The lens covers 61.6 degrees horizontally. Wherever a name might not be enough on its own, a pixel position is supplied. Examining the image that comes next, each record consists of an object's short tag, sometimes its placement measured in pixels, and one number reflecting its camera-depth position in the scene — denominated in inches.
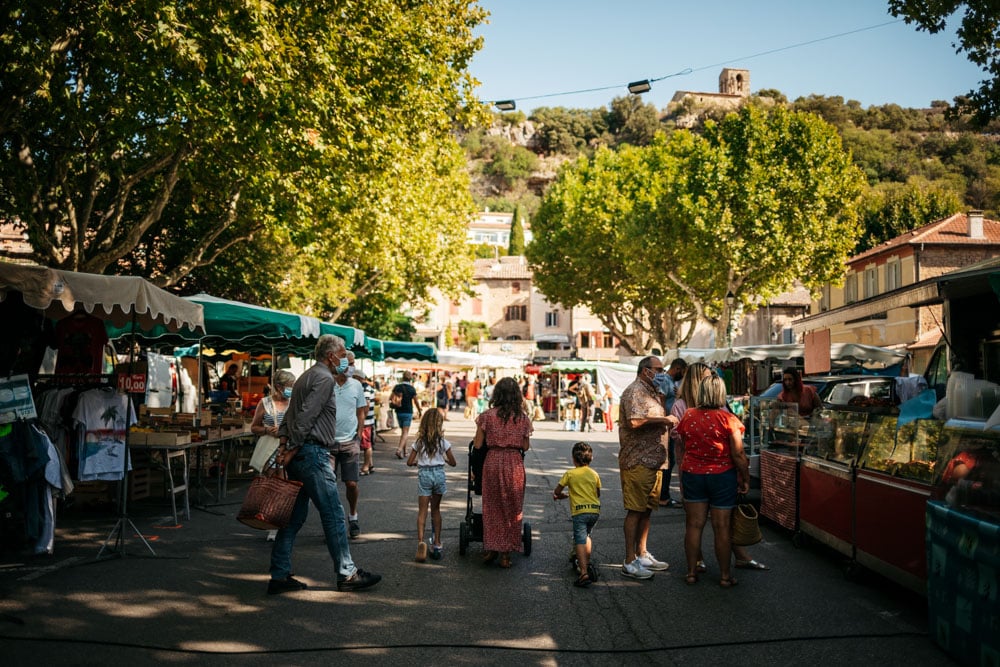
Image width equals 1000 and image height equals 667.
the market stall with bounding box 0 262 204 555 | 269.4
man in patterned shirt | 273.0
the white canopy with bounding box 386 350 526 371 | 1142.3
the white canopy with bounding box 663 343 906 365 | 673.0
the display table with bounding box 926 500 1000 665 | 166.4
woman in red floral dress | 284.2
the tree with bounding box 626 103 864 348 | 1299.2
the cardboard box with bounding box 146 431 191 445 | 368.5
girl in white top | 302.7
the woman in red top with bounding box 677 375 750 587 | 256.8
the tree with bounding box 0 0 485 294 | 423.8
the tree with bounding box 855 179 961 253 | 2086.6
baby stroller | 298.7
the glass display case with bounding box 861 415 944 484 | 229.3
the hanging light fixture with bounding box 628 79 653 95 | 766.9
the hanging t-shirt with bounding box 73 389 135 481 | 315.3
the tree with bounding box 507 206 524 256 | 3851.9
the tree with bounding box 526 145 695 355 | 1768.0
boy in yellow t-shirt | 261.9
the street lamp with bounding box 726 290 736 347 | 1274.6
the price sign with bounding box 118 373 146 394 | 327.0
